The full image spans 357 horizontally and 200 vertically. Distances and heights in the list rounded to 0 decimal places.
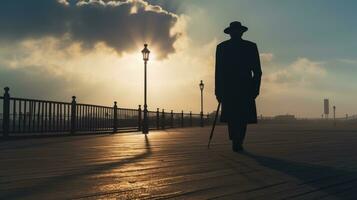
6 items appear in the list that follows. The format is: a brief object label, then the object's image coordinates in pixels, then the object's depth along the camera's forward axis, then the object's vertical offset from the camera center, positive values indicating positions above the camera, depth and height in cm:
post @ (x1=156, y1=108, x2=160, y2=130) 3105 +33
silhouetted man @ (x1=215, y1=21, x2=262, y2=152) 798 +69
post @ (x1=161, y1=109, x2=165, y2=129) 3216 +34
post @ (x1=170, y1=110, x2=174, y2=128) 3485 +33
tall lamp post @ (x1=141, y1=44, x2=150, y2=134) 2438 +347
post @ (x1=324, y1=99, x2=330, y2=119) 7230 +261
